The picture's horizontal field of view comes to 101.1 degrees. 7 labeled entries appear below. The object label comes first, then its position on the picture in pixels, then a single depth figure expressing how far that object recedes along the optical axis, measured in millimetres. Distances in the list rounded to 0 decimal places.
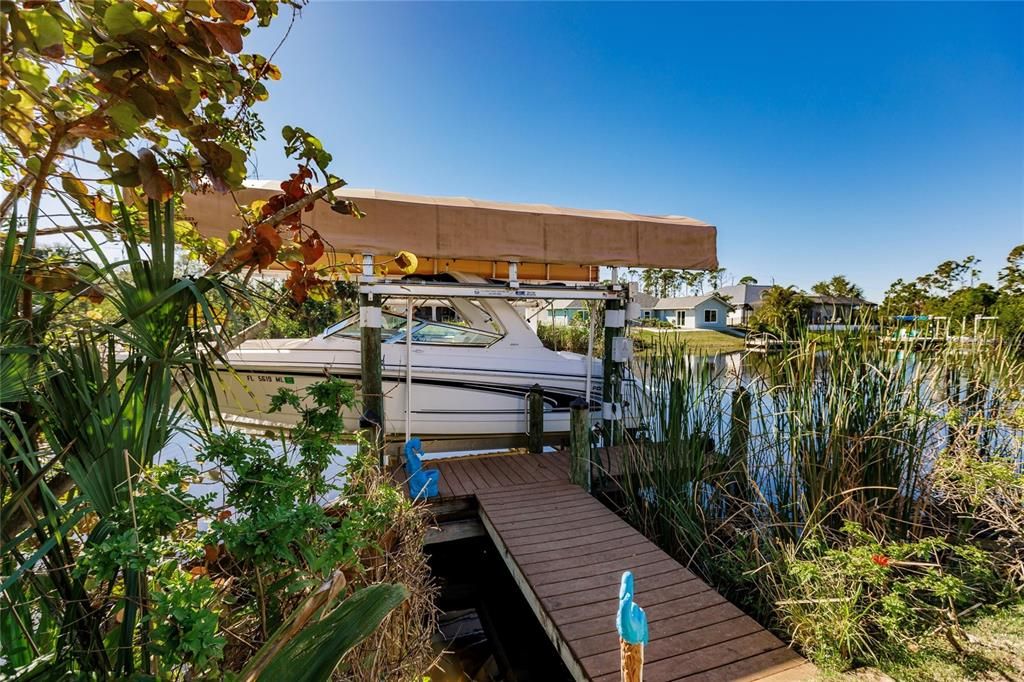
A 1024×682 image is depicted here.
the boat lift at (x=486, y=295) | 4059
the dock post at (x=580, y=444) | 4070
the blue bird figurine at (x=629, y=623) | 1236
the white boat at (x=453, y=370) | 4805
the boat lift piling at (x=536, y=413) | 5133
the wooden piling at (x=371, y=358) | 4102
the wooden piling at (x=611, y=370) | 5031
